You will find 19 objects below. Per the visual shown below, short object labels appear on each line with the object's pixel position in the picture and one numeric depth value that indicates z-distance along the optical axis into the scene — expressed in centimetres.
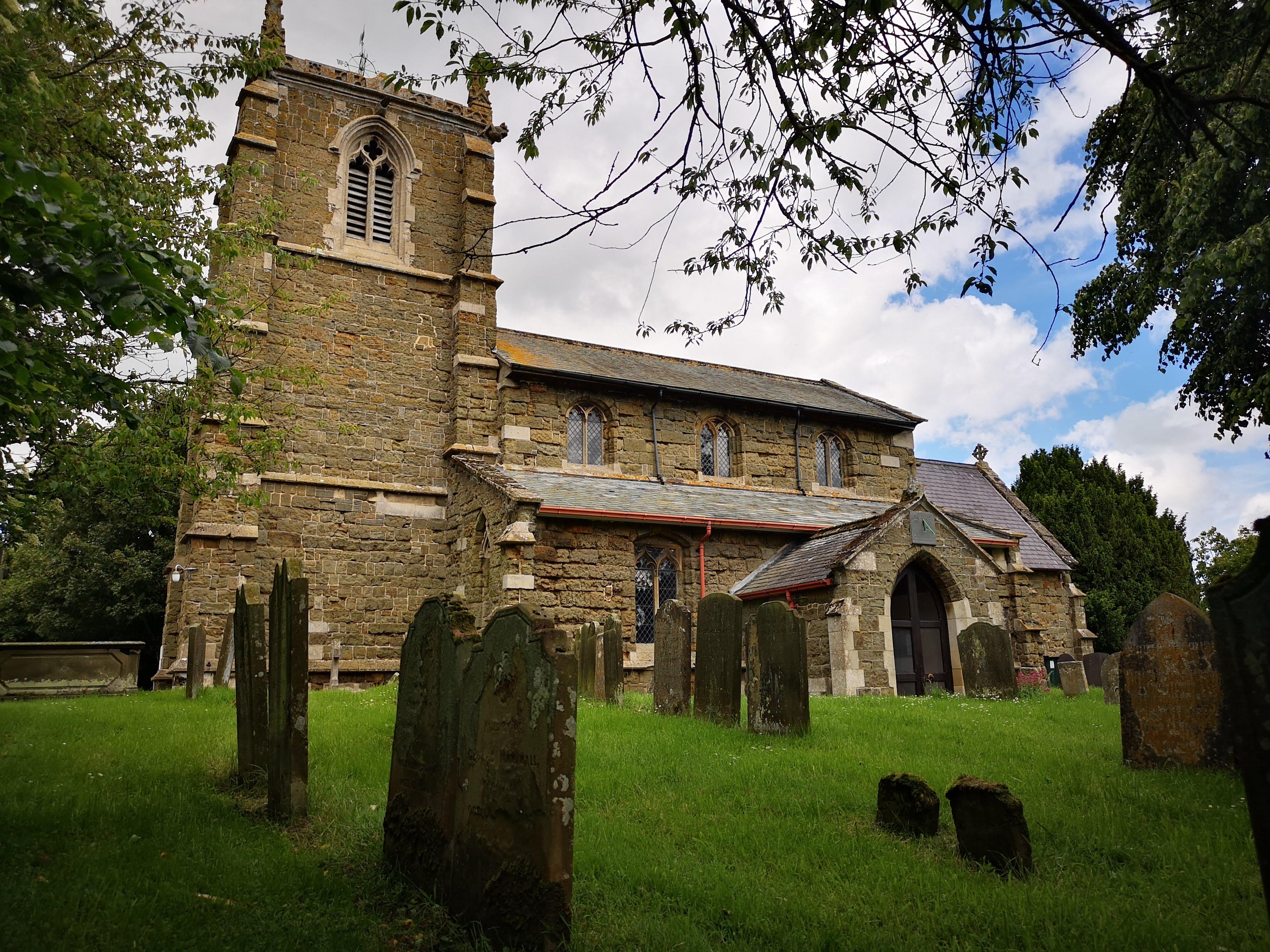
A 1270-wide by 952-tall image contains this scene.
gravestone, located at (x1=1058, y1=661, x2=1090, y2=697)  1351
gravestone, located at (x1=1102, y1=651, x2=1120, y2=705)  1174
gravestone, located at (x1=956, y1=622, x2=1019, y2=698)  1173
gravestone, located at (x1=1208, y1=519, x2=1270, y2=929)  223
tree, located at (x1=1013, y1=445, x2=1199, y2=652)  2872
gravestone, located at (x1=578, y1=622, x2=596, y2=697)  1236
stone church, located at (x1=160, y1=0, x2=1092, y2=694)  1434
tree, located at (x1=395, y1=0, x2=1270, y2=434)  384
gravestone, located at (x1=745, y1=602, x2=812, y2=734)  793
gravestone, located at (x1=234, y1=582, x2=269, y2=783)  629
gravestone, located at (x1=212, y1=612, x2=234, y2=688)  1293
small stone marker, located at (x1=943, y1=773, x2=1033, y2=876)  434
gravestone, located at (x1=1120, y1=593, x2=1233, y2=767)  613
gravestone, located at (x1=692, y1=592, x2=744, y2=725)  868
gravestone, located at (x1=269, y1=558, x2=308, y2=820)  529
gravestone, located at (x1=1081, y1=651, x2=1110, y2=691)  1856
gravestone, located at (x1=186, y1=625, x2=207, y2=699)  1213
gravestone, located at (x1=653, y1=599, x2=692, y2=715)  982
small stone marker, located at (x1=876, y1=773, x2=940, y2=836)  488
